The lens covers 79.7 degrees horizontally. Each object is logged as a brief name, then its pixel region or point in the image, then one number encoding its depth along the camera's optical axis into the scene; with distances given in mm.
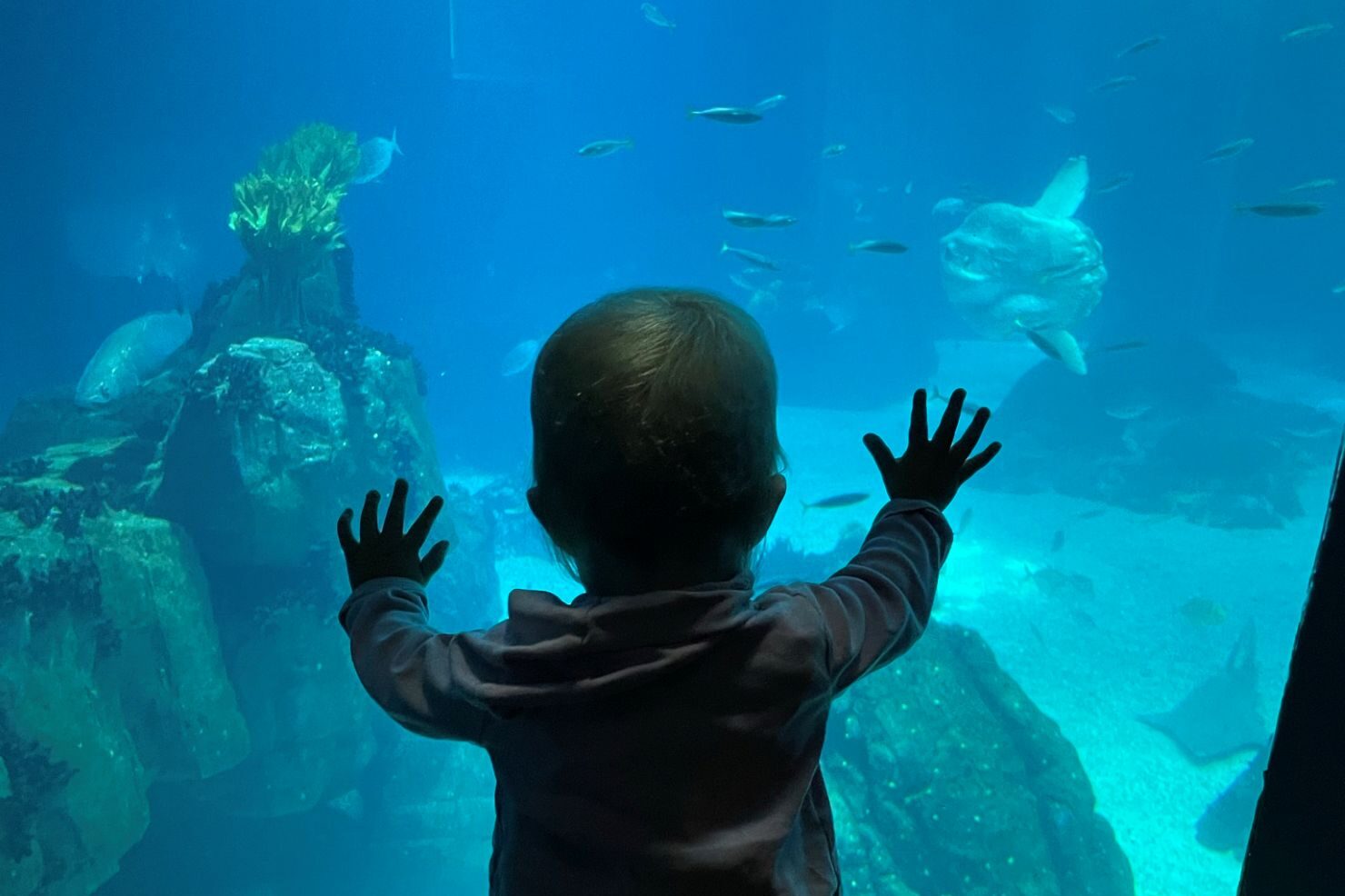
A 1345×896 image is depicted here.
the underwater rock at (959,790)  6312
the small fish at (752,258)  10883
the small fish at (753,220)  8961
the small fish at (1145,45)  11987
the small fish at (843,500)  7992
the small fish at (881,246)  8922
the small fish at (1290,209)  8328
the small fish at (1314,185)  10773
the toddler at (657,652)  904
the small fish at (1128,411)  12800
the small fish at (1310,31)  12148
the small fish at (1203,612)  9242
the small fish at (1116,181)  12766
